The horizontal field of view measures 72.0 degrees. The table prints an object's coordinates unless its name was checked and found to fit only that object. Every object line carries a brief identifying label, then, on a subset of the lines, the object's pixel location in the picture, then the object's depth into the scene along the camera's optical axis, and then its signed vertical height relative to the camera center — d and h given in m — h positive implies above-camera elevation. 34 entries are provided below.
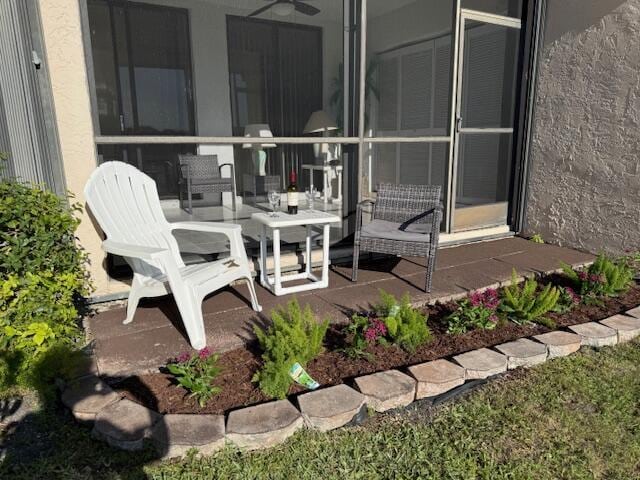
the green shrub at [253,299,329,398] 1.94 -0.97
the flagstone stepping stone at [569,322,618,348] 2.50 -1.13
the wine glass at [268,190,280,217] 3.23 -0.44
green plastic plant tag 1.99 -1.06
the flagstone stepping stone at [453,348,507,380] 2.15 -1.11
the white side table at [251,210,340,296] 3.06 -0.80
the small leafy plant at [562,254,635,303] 3.05 -1.00
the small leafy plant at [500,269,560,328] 2.64 -1.01
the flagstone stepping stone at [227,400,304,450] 1.68 -1.09
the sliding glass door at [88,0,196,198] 2.98 +0.50
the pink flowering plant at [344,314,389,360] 2.28 -1.04
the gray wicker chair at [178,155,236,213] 4.03 -0.36
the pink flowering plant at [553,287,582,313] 2.88 -1.10
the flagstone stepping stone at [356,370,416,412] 1.92 -1.10
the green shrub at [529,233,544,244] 4.77 -1.11
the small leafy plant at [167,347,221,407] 1.91 -1.03
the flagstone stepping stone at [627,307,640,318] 2.80 -1.13
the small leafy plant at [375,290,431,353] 2.31 -0.98
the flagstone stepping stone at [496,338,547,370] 2.27 -1.12
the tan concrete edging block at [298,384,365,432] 1.79 -1.09
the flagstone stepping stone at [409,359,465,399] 2.03 -1.11
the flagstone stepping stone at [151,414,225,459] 1.64 -1.09
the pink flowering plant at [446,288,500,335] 2.59 -1.05
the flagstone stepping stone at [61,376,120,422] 1.81 -1.07
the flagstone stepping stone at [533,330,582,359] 2.38 -1.11
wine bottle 3.25 -0.45
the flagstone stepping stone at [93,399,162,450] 1.67 -1.08
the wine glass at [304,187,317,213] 4.00 -0.52
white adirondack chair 2.29 -0.57
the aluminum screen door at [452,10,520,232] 4.46 +0.15
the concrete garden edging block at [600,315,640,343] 2.59 -1.13
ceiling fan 3.61 +1.06
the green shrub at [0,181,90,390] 2.03 -0.64
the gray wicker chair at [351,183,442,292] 3.22 -0.73
